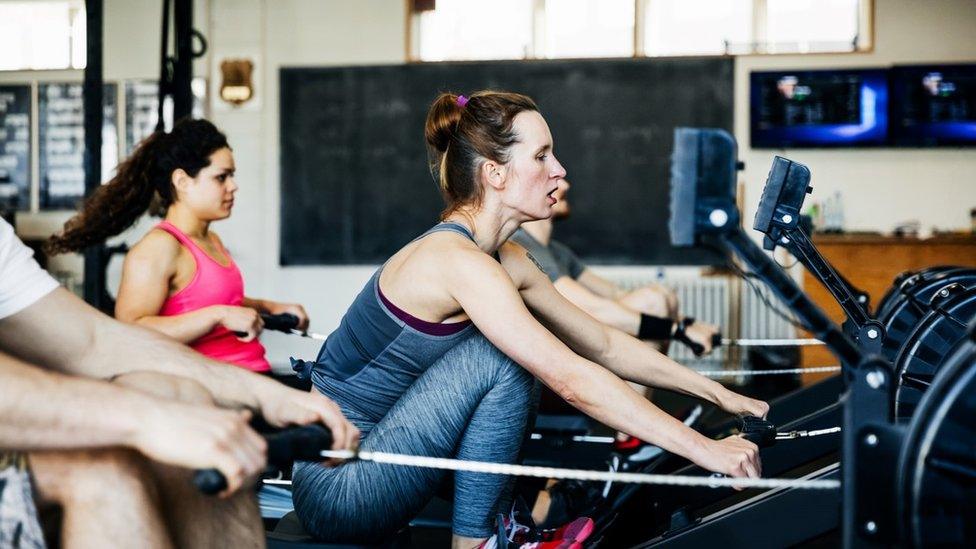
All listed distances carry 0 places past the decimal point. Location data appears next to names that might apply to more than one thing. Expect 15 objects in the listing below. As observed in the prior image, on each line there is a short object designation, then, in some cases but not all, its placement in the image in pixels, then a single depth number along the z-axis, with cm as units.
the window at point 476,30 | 688
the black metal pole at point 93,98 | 383
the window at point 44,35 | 732
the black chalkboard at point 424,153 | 666
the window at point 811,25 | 658
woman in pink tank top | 271
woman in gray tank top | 167
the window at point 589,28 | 677
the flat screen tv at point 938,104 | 631
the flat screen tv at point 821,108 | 639
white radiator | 666
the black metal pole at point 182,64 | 461
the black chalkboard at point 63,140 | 723
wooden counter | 589
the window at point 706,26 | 668
